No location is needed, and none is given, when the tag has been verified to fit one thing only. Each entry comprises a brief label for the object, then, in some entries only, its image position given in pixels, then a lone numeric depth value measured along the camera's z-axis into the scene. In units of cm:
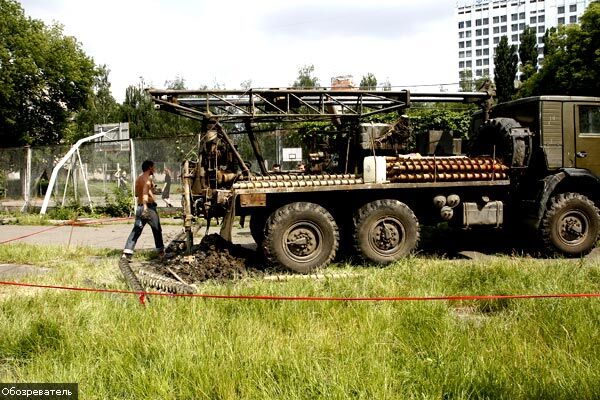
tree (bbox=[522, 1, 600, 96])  2655
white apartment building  12520
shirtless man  941
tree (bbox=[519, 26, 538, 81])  4397
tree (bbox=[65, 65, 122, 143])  4094
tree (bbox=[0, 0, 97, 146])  3391
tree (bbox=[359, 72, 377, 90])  7169
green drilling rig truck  812
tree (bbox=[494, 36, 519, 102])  4250
